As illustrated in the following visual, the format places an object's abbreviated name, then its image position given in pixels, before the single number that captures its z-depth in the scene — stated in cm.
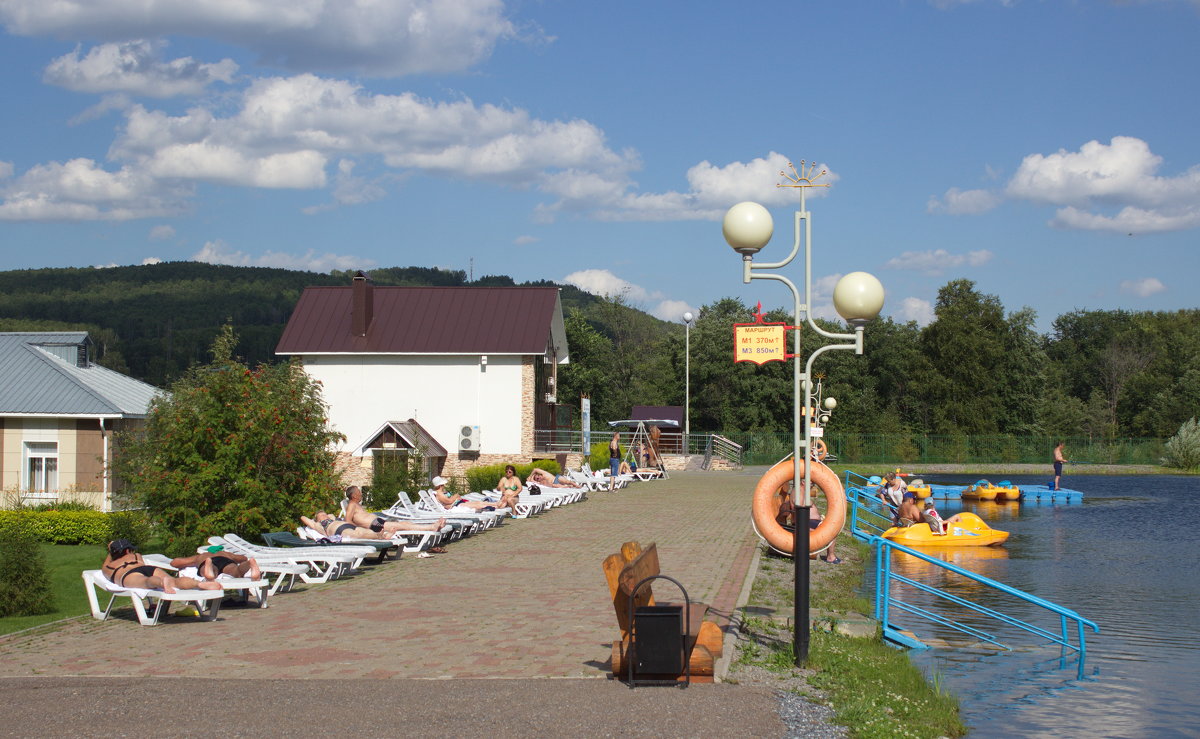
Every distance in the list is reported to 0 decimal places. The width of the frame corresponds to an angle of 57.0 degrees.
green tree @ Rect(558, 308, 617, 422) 6394
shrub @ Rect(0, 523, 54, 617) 1169
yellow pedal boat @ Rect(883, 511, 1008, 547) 2147
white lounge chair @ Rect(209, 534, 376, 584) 1289
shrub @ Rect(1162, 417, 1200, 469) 5212
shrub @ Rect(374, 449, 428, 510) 2247
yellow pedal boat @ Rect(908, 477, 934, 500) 3189
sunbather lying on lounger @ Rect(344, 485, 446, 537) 1569
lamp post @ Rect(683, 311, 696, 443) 4703
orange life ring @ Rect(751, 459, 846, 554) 1163
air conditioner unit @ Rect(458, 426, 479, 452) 3905
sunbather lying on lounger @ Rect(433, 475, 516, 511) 2023
